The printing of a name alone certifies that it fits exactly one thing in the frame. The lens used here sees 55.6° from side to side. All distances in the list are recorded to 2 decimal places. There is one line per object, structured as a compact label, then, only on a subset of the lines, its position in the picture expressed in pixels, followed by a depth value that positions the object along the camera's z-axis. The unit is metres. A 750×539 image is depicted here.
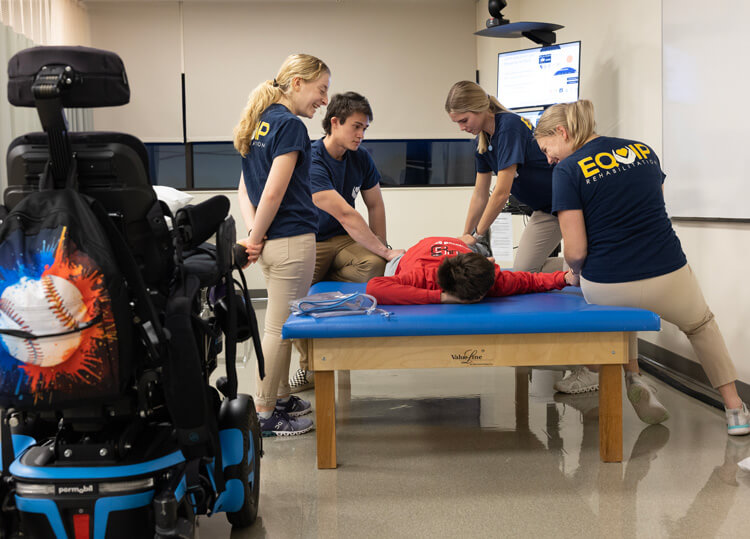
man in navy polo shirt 3.19
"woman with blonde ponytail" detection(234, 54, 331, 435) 2.60
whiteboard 2.85
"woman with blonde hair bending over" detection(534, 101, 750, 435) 2.42
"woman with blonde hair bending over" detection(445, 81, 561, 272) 3.26
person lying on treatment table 2.55
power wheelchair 1.34
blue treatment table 2.22
